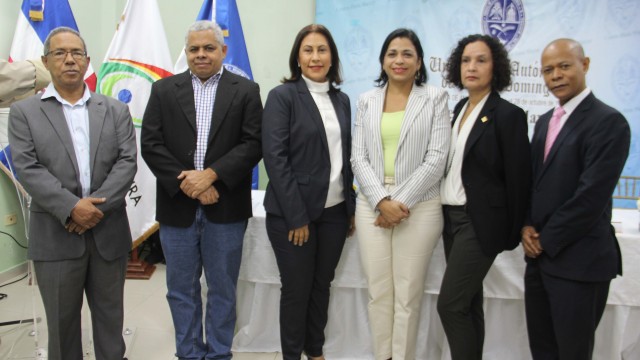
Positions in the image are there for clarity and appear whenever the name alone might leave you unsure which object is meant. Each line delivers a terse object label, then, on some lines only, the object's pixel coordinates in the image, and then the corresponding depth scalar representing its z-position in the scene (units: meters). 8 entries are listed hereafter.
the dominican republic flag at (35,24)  3.15
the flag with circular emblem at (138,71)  3.26
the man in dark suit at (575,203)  1.46
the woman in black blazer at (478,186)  1.64
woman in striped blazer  1.78
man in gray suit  1.66
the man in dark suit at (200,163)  1.87
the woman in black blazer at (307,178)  1.84
